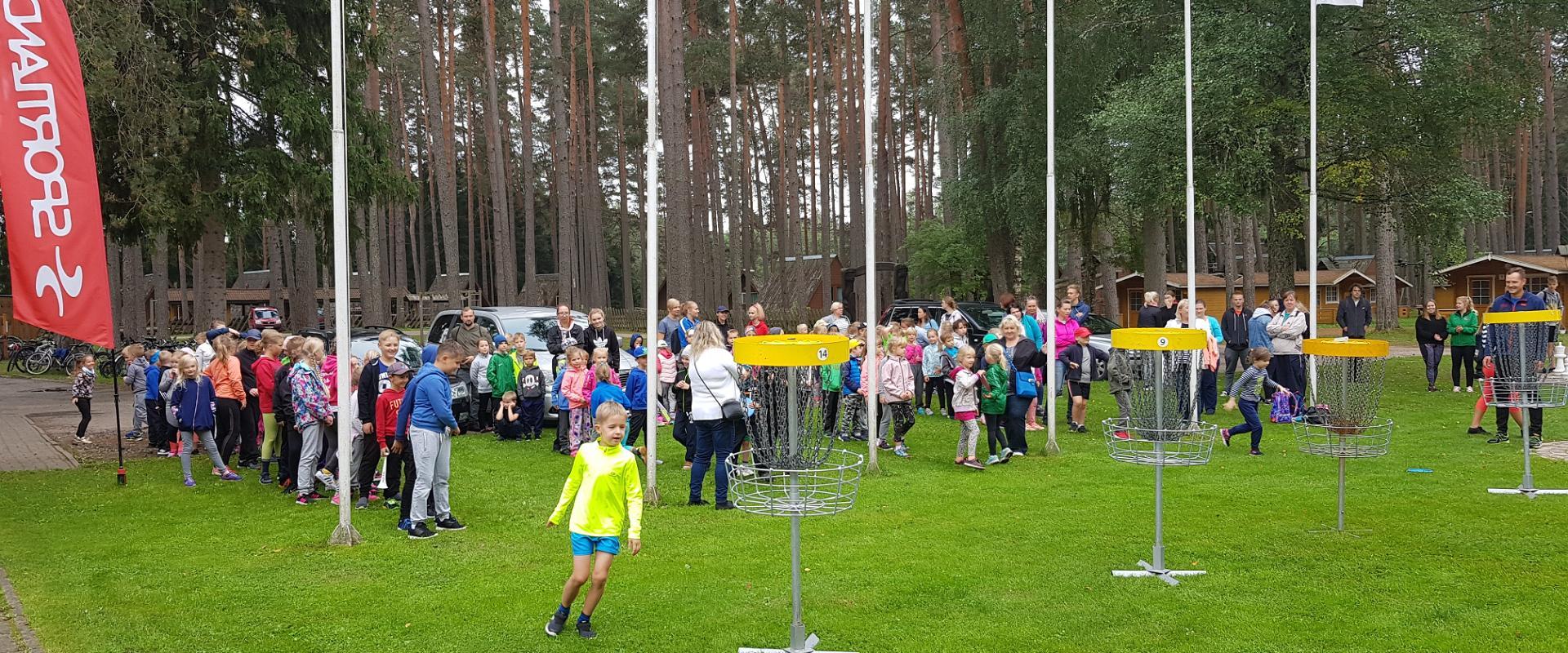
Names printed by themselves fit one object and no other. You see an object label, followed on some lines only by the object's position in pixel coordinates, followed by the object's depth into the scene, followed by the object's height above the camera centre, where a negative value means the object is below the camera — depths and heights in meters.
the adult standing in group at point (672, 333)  15.46 -0.22
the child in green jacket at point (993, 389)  11.92 -0.88
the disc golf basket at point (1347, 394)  7.83 -0.68
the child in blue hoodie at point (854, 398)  13.65 -1.09
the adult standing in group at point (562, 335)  15.43 -0.23
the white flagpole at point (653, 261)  10.05 +0.56
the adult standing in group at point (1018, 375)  12.19 -0.74
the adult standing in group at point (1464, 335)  18.33 -0.55
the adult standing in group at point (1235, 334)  16.59 -0.42
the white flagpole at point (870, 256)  11.45 +0.66
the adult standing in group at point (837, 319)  17.97 -0.07
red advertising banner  9.24 +1.32
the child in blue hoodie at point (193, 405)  11.35 -0.84
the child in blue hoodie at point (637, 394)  11.67 -0.83
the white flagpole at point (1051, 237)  12.68 +0.90
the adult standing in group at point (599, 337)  14.71 -0.25
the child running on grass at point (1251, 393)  12.39 -1.07
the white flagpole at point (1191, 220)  14.34 +1.31
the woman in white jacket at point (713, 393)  9.42 -0.68
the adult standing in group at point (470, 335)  15.66 -0.20
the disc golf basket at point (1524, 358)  9.20 -0.51
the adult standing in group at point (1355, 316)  19.59 -0.20
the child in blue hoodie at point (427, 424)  8.76 -0.85
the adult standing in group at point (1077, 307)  15.77 +0.05
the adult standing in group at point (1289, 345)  15.32 -0.57
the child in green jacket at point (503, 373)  14.87 -0.73
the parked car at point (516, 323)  17.34 -0.03
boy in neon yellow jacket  6.19 -1.10
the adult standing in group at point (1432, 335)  19.56 -0.59
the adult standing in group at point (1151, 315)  15.72 -0.09
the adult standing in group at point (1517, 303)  12.45 -0.01
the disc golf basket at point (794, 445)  5.73 -0.75
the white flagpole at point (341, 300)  8.46 +0.20
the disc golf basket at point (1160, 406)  7.10 -0.69
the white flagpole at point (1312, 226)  16.02 +1.29
